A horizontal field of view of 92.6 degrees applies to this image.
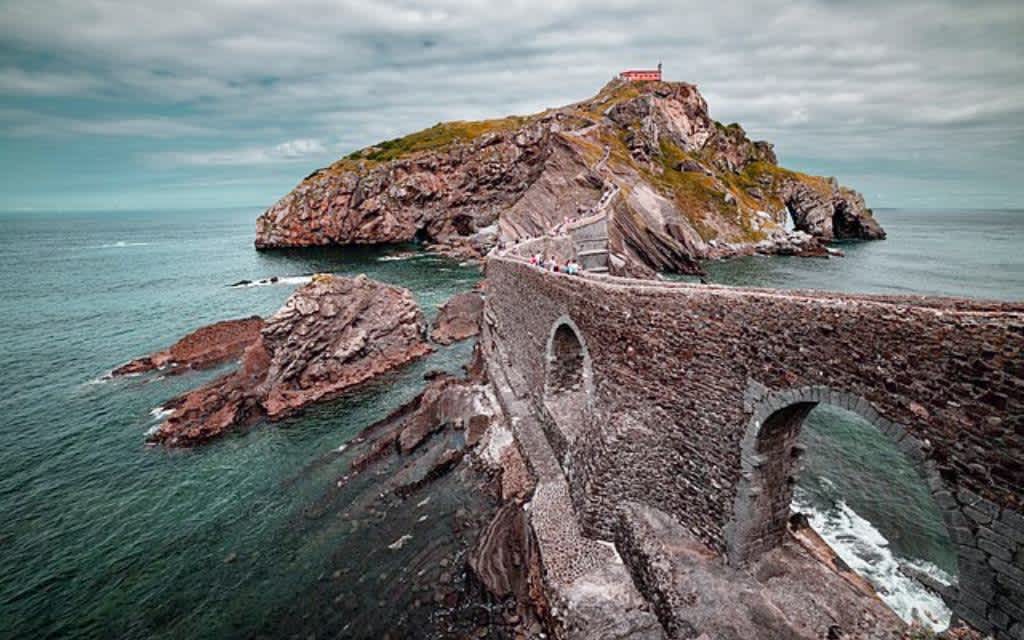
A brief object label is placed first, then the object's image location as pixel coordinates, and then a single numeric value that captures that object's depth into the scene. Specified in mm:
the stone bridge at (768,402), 7246
